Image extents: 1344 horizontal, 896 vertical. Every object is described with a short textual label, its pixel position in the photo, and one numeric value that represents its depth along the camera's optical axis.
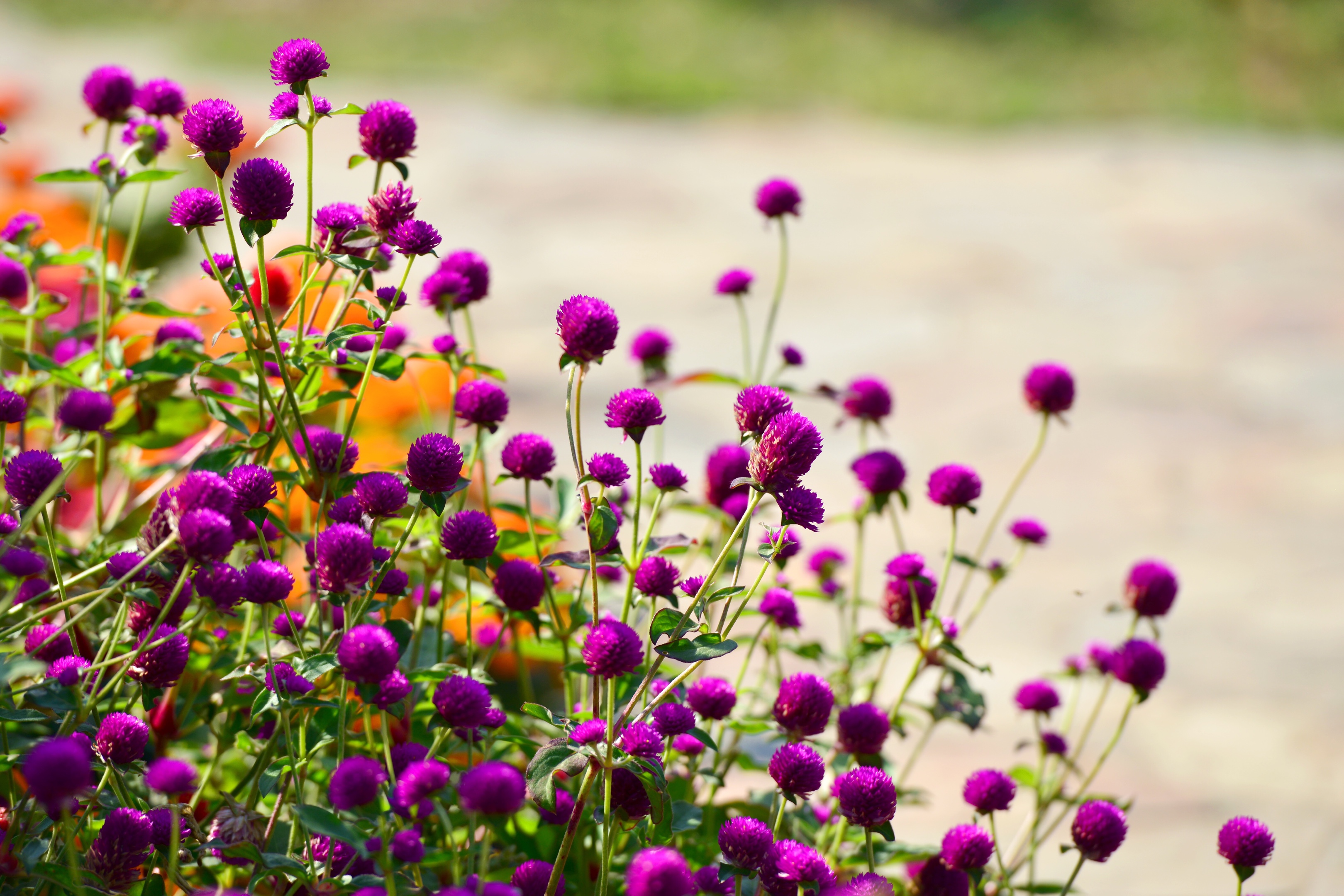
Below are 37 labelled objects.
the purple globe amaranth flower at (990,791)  1.75
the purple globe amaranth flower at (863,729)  1.77
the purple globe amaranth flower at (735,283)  1.95
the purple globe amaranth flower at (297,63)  1.69
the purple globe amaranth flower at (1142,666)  1.81
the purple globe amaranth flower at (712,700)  1.74
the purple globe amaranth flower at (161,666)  1.68
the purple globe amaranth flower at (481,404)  1.74
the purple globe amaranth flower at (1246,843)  1.72
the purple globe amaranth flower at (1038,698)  1.87
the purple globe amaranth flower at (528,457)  1.73
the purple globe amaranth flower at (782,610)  1.81
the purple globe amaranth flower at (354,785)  1.61
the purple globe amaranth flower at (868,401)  1.90
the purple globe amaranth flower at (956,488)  1.82
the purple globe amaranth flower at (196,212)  1.71
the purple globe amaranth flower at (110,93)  1.83
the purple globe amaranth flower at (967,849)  1.73
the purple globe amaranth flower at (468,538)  1.69
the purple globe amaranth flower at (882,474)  1.83
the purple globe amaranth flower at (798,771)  1.68
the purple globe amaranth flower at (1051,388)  1.88
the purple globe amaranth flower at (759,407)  1.66
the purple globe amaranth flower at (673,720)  1.69
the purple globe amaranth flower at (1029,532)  1.90
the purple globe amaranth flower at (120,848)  1.64
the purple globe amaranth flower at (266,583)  1.65
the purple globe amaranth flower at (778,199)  1.94
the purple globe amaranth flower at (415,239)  1.69
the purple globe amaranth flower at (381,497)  1.67
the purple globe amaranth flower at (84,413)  1.69
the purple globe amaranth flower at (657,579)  1.73
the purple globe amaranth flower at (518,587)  1.75
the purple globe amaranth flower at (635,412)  1.68
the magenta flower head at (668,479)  1.73
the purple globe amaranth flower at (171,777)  1.61
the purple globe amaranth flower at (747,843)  1.66
